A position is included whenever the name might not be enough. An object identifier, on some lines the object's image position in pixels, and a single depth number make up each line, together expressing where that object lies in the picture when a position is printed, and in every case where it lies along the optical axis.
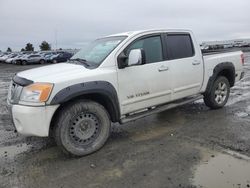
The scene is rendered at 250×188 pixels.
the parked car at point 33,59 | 27.22
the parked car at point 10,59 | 28.76
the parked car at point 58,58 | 27.05
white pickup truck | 3.01
